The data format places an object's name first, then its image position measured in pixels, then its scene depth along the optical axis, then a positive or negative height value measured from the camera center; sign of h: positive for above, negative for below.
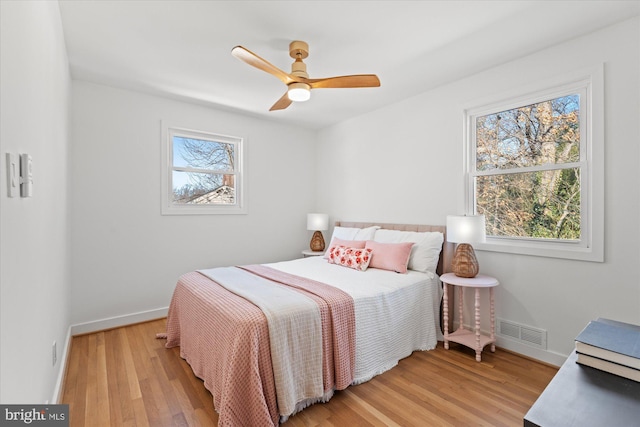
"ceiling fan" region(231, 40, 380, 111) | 2.33 +1.04
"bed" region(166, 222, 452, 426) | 1.75 -0.77
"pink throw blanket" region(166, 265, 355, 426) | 1.69 -0.86
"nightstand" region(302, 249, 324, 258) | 4.41 -0.59
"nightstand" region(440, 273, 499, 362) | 2.57 -0.97
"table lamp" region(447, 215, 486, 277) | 2.66 -0.23
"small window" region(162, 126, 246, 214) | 3.74 +0.54
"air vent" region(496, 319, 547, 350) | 2.56 -1.07
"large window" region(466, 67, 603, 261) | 2.38 +0.36
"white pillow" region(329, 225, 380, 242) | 3.66 -0.26
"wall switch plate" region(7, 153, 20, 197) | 0.92 +0.12
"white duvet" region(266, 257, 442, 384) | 2.28 -0.83
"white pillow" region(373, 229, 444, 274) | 3.03 -0.39
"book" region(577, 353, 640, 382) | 0.95 -0.52
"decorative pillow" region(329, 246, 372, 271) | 3.12 -0.48
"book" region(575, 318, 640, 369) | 0.98 -0.47
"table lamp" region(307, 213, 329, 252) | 4.56 -0.22
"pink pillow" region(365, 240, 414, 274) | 2.98 -0.44
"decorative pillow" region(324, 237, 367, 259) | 3.43 -0.36
